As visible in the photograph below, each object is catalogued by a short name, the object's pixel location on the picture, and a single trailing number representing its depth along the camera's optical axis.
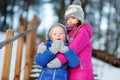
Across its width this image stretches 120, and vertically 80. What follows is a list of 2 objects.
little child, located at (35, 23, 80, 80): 3.72
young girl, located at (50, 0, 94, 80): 3.84
